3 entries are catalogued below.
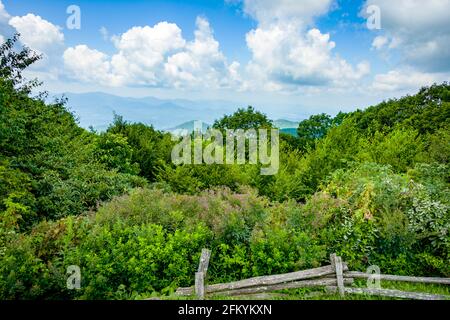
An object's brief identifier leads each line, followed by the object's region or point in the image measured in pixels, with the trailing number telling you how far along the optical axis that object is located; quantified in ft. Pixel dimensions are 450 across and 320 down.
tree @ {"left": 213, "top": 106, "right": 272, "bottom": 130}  115.65
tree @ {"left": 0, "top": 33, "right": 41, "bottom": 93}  47.42
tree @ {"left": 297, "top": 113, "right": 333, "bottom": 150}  131.54
